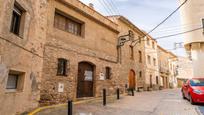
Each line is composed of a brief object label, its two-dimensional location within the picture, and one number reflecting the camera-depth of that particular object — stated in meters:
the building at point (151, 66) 21.27
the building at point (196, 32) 14.88
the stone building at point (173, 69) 33.96
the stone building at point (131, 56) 15.41
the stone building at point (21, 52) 4.96
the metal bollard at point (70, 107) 5.28
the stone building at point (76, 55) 8.43
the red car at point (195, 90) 7.98
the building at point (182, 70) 38.66
